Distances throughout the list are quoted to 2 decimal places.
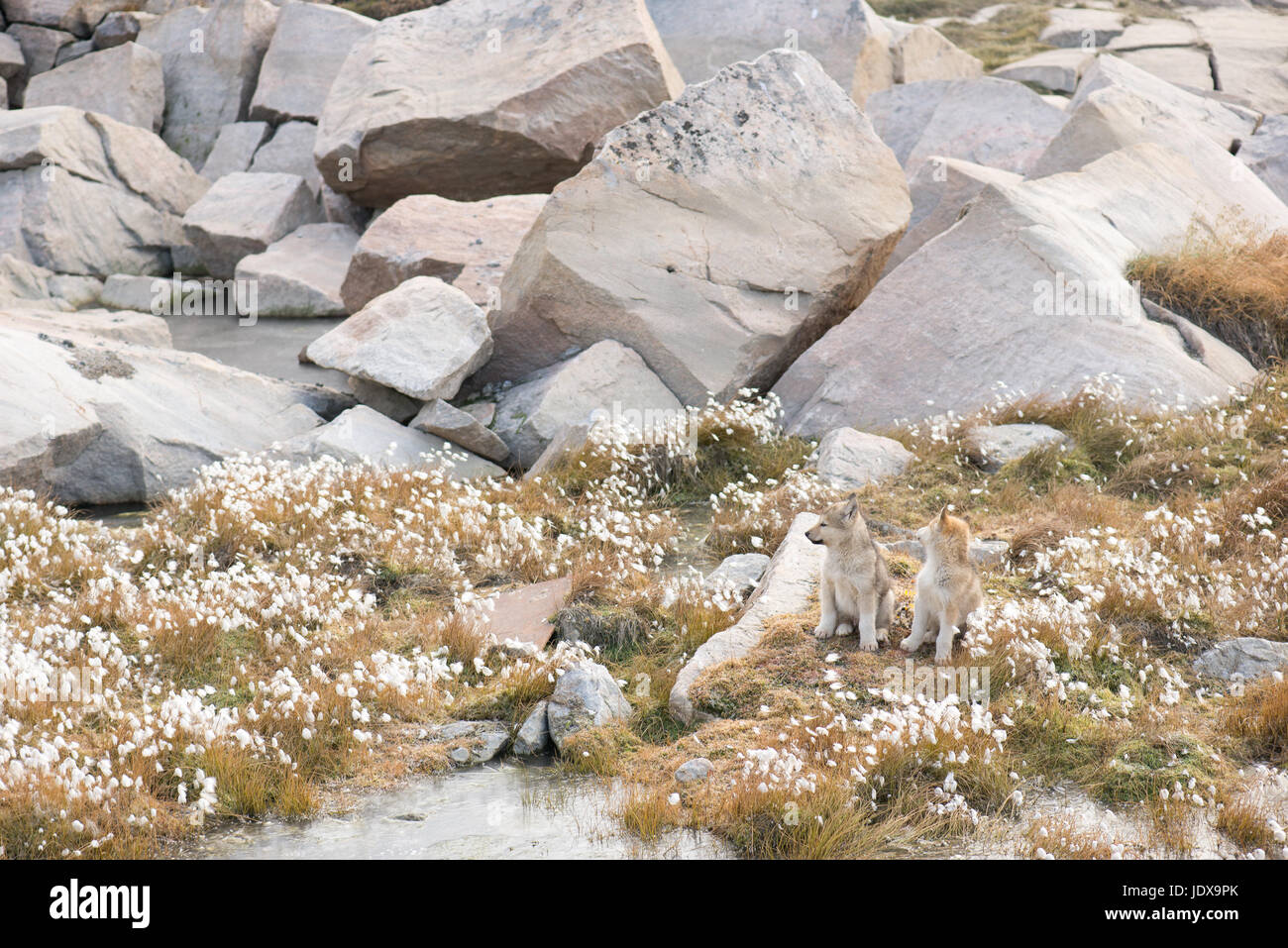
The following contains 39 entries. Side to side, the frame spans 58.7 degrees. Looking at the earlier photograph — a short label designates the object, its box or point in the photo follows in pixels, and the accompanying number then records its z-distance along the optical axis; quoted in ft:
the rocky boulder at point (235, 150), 67.26
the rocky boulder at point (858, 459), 33.01
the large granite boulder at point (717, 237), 39.58
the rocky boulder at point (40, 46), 74.49
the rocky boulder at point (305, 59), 67.36
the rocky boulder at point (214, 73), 70.18
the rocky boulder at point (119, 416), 31.63
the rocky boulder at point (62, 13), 74.74
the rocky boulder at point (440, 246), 45.65
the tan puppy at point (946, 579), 20.99
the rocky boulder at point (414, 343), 36.86
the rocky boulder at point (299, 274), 52.39
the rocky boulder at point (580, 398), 37.24
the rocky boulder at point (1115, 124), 49.88
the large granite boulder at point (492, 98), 51.55
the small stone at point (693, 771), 18.76
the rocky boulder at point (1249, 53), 74.90
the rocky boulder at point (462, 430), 36.52
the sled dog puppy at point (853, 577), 21.44
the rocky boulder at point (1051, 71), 77.77
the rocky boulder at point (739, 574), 26.71
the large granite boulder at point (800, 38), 64.90
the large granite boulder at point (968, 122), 60.23
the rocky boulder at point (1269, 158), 57.06
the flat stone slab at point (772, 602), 21.88
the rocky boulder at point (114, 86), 68.49
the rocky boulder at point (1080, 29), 92.22
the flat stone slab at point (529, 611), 24.93
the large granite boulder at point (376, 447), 34.83
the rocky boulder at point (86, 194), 56.18
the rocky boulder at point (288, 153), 66.18
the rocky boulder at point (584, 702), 20.67
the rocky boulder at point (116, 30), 74.90
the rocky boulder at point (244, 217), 57.57
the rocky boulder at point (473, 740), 20.26
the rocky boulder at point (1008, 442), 34.24
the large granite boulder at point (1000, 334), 37.42
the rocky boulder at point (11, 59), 72.59
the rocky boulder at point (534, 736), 20.57
